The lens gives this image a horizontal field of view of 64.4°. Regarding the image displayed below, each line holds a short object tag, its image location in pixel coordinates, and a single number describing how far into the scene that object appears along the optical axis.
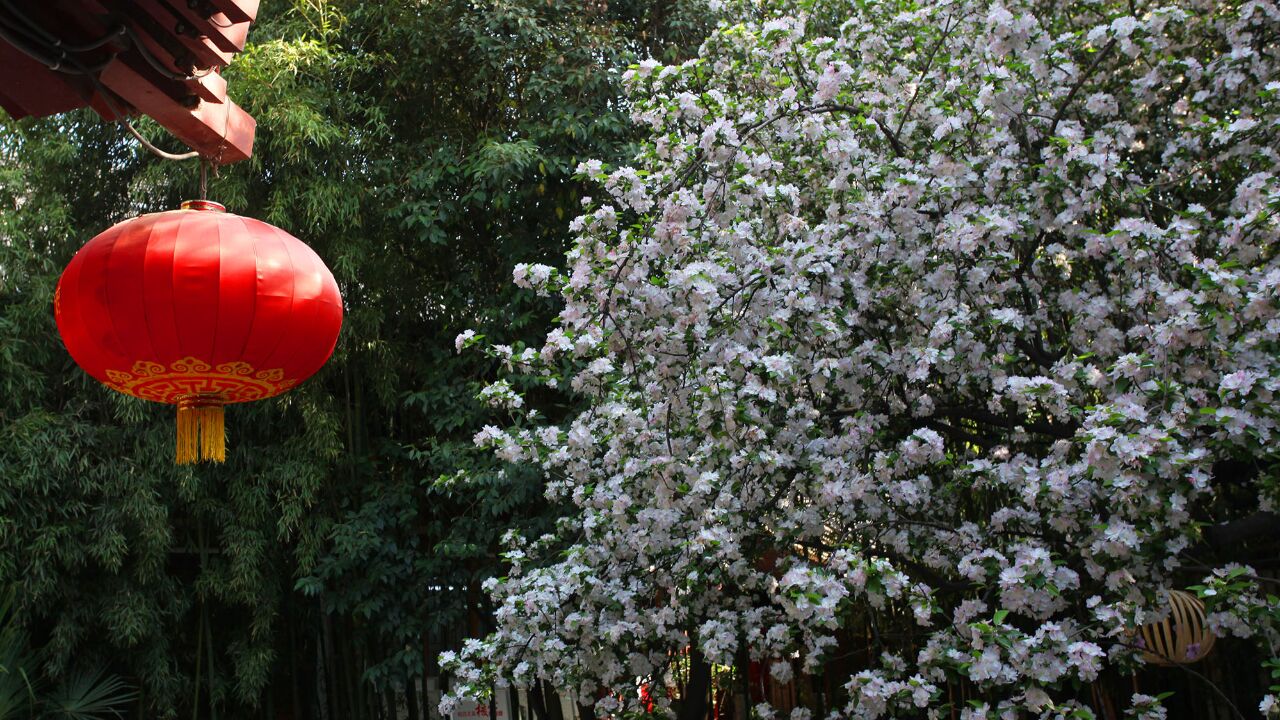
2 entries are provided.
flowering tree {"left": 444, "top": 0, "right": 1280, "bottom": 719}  2.14
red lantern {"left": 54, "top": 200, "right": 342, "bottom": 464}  2.09
